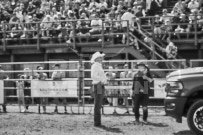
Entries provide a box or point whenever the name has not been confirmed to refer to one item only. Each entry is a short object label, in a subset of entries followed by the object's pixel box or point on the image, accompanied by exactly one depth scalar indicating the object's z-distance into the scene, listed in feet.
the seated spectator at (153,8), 66.49
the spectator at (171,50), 56.17
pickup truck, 31.86
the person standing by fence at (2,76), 53.86
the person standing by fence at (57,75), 49.75
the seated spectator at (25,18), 73.00
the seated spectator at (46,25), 66.59
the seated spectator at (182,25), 58.70
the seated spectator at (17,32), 70.28
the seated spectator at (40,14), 74.23
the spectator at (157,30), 59.26
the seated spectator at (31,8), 75.92
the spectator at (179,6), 62.84
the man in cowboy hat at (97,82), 37.81
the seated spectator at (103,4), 69.25
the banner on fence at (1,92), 52.09
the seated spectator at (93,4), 69.76
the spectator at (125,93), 47.46
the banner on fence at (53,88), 48.93
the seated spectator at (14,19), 72.90
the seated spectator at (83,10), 69.39
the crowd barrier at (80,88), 47.42
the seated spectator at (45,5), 74.34
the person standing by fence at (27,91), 51.49
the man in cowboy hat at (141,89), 39.96
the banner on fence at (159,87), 46.83
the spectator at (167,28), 58.90
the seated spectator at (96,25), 62.85
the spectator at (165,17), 59.26
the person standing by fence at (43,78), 50.28
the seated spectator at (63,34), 65.87
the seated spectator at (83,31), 63.72
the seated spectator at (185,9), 62.76
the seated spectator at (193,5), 61.72
